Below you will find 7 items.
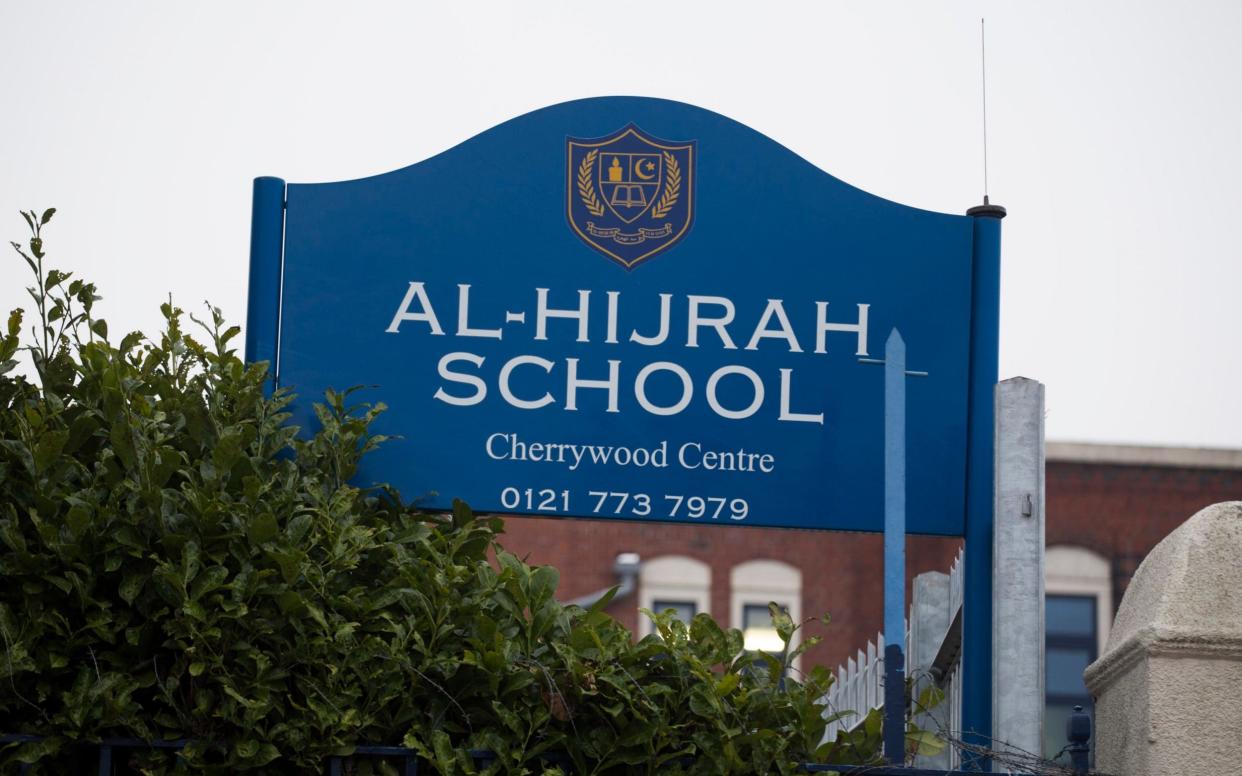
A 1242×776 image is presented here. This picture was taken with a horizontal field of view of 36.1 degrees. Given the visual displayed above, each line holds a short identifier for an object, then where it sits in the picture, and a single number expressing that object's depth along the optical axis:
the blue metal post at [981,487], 5.77
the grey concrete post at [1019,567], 5.57
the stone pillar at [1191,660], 4.71
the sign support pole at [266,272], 6.00
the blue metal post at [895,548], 5.02
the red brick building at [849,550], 26.94
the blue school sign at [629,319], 5.98
